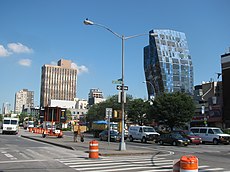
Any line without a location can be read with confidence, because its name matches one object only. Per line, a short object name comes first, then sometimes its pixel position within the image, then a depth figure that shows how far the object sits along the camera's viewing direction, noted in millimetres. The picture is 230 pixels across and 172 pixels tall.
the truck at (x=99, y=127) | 37011
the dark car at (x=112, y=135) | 28042
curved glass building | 114887
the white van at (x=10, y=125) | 37569
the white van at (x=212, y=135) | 26561
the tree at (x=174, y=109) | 34962
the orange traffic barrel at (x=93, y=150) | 12133
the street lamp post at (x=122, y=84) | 16109
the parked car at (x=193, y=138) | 26221
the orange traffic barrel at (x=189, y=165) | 4616
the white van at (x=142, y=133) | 27411
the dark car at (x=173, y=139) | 23247
